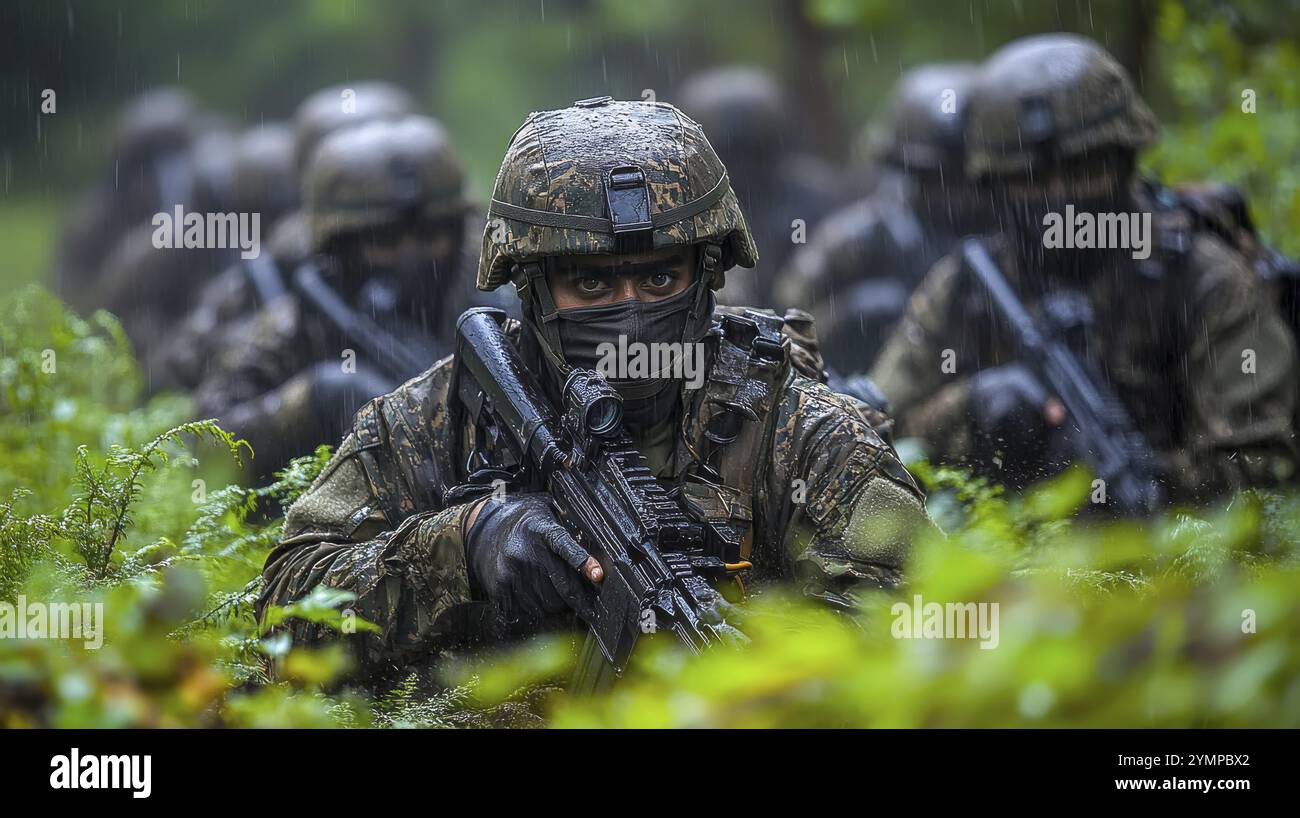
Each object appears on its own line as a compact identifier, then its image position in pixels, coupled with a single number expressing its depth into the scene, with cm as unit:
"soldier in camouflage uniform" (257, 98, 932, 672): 400
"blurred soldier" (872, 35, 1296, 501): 687
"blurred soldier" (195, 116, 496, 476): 805
